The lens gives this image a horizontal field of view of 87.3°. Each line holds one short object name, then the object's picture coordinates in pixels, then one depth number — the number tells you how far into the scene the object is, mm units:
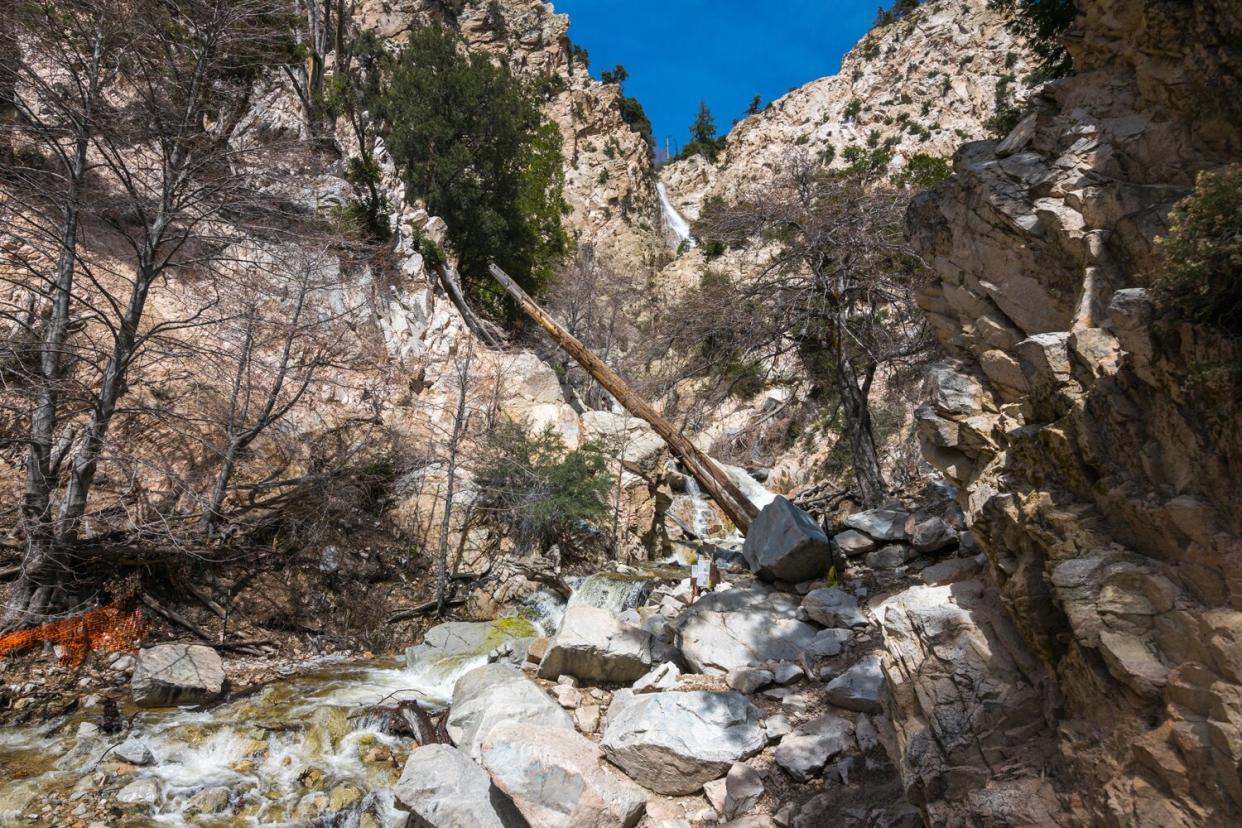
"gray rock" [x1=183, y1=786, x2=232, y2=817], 4863
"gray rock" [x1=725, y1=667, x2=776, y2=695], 5082
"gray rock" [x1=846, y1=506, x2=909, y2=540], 7020
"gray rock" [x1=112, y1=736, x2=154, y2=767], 5219
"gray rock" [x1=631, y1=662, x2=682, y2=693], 5387
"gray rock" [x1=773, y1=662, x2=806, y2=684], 5070
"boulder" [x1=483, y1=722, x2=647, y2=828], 3969
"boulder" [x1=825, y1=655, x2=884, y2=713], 4469
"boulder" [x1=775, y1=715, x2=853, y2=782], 4086
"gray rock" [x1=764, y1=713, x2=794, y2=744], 4465
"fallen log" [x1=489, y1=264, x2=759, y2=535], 10180
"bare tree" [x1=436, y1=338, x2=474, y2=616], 9406
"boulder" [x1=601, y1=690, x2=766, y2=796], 4344
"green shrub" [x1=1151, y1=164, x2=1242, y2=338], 2377
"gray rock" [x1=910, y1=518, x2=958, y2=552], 6336
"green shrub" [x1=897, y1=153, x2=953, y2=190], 9141
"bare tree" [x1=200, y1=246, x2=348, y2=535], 8695
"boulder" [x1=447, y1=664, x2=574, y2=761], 5160
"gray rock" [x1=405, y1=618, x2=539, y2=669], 7578
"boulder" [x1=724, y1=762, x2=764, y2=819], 4016
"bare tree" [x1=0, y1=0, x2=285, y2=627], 6410
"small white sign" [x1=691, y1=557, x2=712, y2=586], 9692
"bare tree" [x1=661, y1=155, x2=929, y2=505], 8062
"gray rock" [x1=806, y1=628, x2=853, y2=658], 5270
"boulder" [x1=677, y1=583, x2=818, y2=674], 5453
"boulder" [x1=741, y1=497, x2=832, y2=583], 6473
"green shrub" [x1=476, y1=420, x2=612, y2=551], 11164
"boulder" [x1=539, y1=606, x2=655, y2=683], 5914
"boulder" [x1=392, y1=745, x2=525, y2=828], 4336
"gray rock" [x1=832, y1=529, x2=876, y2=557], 6988
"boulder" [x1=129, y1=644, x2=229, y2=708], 6086
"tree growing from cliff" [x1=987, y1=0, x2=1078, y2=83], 7441
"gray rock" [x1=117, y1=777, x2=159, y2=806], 4836
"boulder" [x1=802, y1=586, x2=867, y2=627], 5602
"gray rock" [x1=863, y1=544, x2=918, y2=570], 6586
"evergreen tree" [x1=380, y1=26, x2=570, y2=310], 17969
